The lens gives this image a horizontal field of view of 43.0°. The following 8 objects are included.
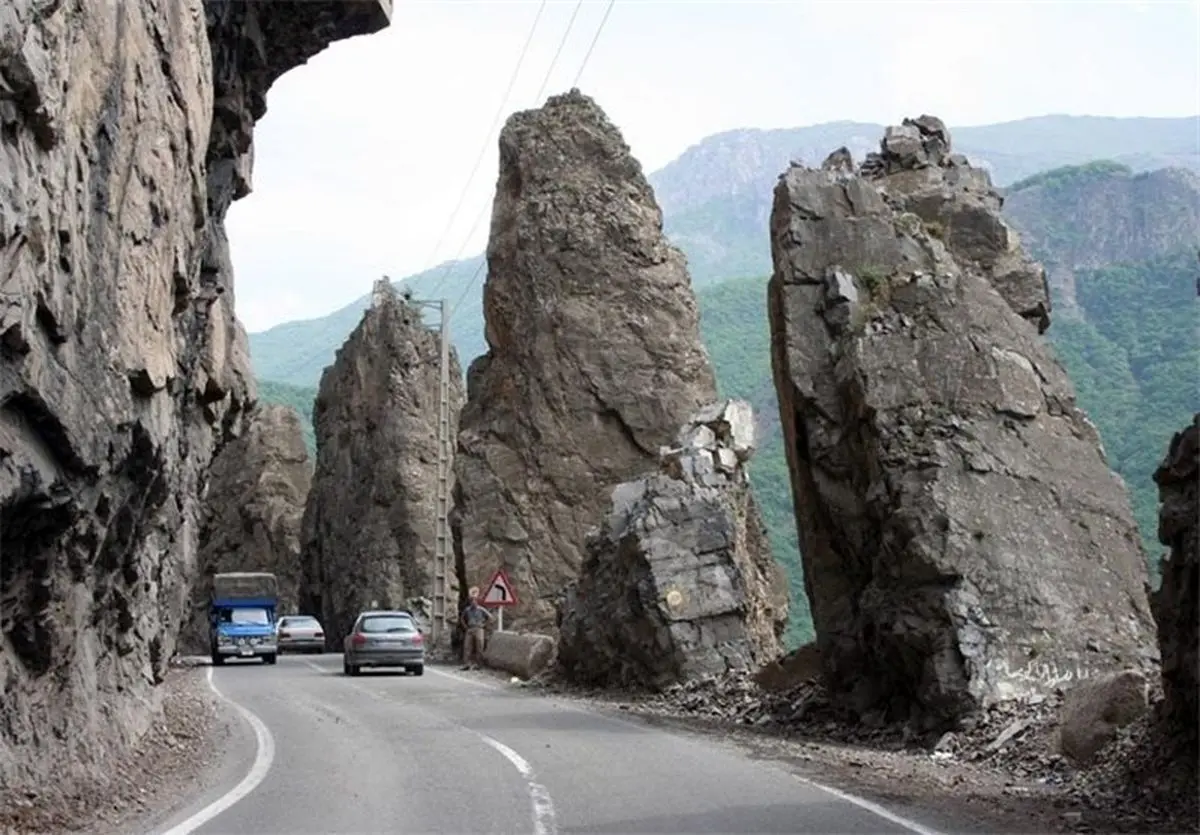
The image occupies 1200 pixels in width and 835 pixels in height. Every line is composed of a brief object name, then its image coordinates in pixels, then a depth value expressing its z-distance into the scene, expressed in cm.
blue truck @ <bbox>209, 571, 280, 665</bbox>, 4775
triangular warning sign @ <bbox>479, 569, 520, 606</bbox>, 3725
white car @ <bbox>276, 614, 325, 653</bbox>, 5675
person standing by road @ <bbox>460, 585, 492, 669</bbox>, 3994
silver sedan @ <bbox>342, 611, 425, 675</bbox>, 3547
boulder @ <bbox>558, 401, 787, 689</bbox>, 2733
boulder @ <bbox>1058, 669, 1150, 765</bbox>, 1470
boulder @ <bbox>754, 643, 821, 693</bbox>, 2369
